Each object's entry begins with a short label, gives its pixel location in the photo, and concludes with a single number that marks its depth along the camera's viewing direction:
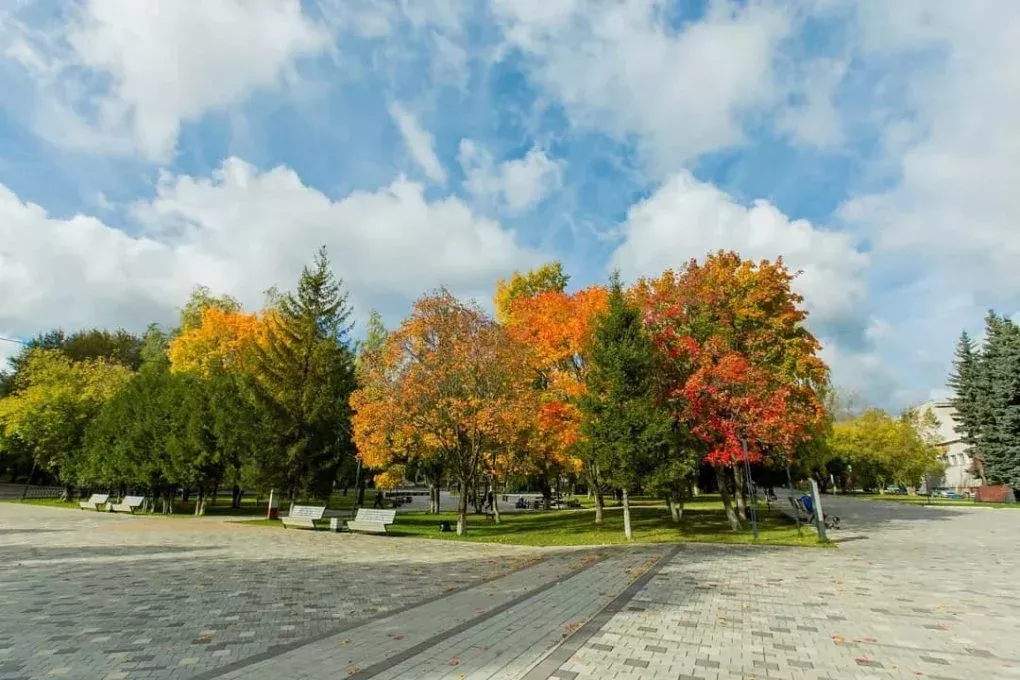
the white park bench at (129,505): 30.11
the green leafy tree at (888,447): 54.78
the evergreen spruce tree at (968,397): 49.88
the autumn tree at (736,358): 20.73
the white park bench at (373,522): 21.23
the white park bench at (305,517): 22.45
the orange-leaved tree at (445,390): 21.50
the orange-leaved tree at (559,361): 23.67
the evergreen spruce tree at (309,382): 26.88
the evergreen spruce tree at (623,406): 19.06
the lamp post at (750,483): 18.81
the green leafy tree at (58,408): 37.31
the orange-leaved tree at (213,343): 35.00
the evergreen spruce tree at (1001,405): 45.19
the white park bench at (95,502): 31.98
